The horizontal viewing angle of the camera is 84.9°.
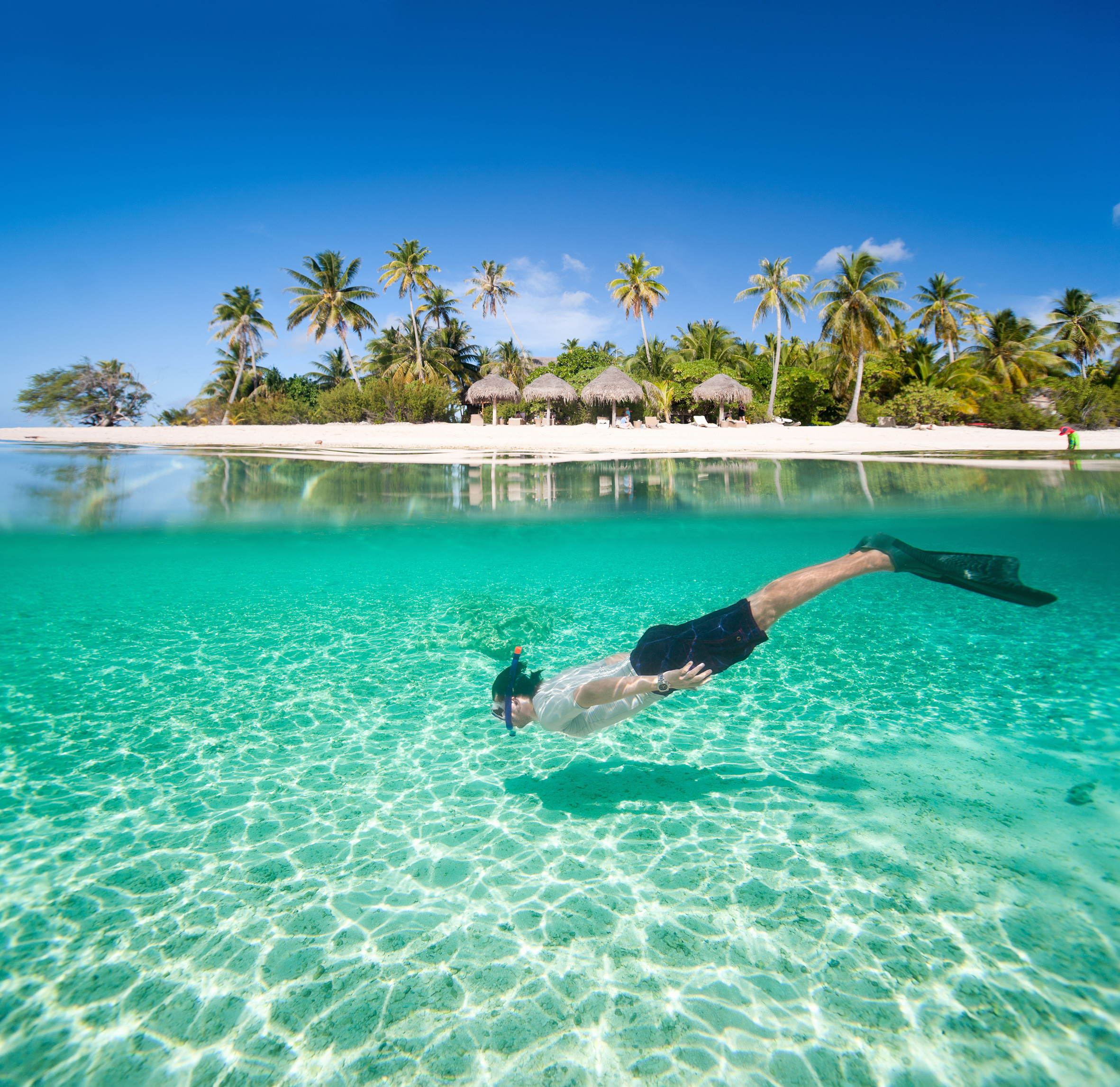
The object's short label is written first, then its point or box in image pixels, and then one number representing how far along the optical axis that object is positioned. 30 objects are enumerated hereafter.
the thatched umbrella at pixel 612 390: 33.47
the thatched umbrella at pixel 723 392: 34.66
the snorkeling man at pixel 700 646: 3.64
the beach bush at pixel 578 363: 41.28
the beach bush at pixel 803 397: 39.22
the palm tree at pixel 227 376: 48.91
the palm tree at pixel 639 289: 42.91
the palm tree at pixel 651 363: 40.97
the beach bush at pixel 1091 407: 30.39
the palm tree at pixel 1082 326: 42.56
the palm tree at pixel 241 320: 46.84
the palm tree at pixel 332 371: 49.19
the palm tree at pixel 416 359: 42.41
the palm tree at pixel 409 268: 43.09
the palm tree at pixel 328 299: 42.94
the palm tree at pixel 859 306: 35.69
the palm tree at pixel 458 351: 45.31
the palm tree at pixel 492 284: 46.44
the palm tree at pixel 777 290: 39.72
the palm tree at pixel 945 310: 43.50
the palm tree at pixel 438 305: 45.12
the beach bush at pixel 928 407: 32.38
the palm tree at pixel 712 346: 43.22
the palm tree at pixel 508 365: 45.88
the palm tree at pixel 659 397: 36.16
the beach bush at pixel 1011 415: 30.95
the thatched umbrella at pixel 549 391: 34.03
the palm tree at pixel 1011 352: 38.66
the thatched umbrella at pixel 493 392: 34.91
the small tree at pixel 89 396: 28.84
